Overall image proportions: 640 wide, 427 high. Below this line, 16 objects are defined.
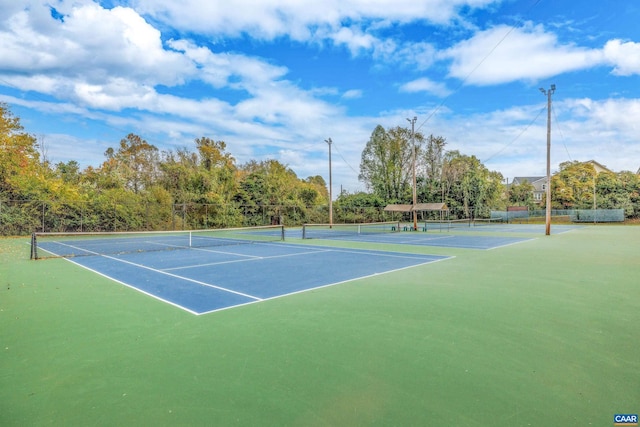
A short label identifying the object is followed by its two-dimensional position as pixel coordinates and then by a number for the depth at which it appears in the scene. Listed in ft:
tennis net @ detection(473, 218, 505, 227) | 124.83
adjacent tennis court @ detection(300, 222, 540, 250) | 51.19
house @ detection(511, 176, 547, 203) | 244.22
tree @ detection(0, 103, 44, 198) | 73.92
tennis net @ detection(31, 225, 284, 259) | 44.80
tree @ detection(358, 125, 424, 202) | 153.58
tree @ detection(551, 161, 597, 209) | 152.95
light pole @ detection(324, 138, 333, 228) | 94.75
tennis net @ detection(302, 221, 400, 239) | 67.82
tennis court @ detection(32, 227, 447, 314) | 21.04
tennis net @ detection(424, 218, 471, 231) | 103.87
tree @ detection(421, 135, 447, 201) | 155.12
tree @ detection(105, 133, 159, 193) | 120.48
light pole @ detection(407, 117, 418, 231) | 78.16
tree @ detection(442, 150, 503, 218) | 140.56
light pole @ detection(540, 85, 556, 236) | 67.46
